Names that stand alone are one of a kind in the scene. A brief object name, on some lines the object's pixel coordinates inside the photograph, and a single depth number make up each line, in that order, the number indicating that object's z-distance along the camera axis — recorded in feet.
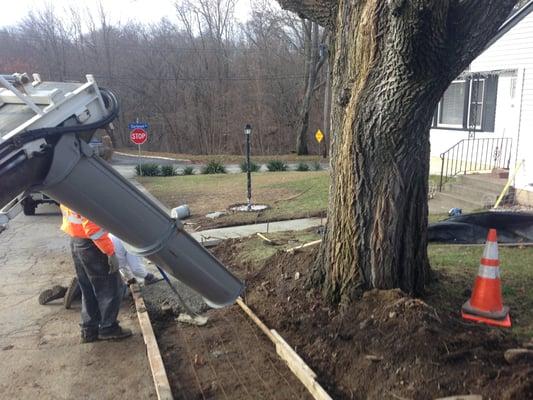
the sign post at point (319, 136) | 99.38
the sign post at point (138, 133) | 66.29
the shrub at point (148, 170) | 72.54
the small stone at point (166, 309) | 17.83
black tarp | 23.73
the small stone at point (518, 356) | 10.64
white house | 34.24
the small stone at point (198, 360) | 13.87
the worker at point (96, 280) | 15.61
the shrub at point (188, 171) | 75.20
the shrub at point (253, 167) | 78.56
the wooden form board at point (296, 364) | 11.06
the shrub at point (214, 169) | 76.64
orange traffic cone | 13.53
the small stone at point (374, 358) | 11.58
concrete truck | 7.98
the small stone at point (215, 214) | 36.47
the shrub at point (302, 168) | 77.61
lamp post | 38.73
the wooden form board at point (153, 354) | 11.81
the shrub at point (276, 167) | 77.87
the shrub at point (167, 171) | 73.06
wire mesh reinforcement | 12.16
